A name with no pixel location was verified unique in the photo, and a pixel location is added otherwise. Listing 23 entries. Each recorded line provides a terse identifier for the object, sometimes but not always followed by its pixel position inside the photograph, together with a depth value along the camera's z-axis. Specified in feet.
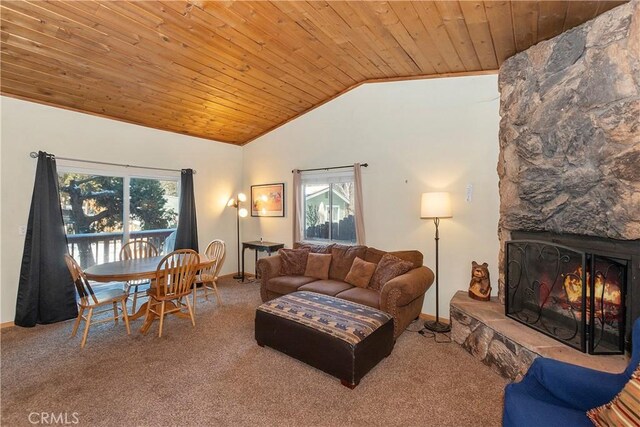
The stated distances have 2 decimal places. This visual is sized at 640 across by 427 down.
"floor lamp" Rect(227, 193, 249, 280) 18.15
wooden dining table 9.39
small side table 16.47
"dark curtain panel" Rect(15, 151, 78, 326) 11.27
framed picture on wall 17.39
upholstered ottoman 7.55
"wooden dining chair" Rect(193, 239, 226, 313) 13.30
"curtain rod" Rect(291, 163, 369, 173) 13.69
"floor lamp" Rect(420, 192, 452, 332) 10.59
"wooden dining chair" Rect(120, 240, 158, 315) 12.29
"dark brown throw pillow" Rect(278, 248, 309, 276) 13.42
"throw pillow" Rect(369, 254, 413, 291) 10.85
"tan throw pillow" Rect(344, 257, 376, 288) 11.64
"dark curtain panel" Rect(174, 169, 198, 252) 15.98
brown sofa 9.71
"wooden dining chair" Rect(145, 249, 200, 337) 10.32
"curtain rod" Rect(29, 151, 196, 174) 11.50
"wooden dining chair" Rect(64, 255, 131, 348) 9.55
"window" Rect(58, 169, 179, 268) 13.00
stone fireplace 6.43
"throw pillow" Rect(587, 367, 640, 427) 3.80
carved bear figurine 10.18
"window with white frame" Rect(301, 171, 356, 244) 14.84
